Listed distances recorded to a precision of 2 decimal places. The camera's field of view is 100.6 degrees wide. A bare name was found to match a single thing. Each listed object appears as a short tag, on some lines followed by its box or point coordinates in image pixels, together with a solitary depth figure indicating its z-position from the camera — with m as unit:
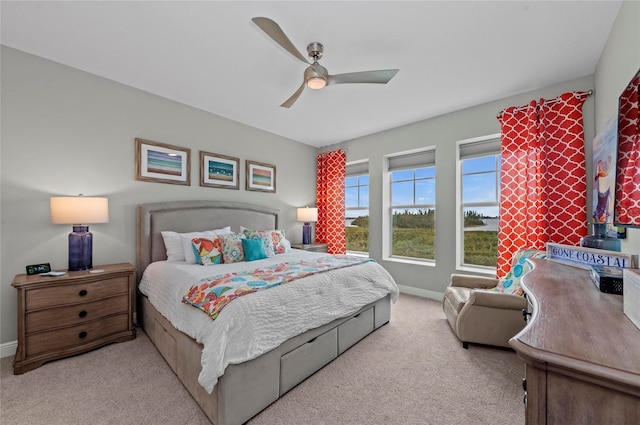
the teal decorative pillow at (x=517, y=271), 2.46
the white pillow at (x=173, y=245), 3.10
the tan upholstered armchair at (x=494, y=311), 2.37
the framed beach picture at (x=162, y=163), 3.19
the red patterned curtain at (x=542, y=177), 2.79
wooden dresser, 0.62
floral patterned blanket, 1.78
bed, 1.60
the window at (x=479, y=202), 3.65
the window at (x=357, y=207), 5.11
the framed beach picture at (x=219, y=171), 3.76
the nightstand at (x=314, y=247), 4.62
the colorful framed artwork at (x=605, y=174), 1.87
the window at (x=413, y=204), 4.32
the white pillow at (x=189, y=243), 2.99
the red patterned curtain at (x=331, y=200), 5.08
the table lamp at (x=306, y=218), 4.89
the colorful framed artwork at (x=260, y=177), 4.32
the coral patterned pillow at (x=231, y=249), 3.03
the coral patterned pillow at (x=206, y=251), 2.91
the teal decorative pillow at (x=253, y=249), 3.16
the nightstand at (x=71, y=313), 2.15
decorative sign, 1.52
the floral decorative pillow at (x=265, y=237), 3.44
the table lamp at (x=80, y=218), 2.41
